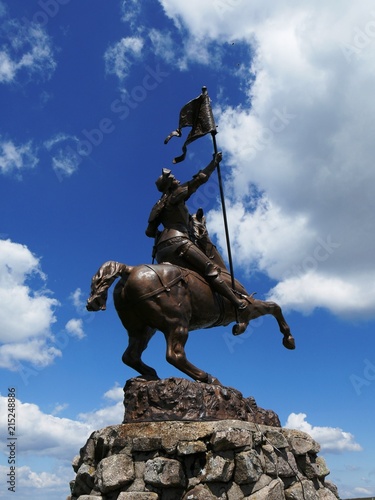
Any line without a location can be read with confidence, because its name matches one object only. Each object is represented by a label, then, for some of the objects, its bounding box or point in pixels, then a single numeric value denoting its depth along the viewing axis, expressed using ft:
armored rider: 31.86
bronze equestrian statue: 29.37
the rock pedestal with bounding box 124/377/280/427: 26.53
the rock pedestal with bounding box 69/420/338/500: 24.27
